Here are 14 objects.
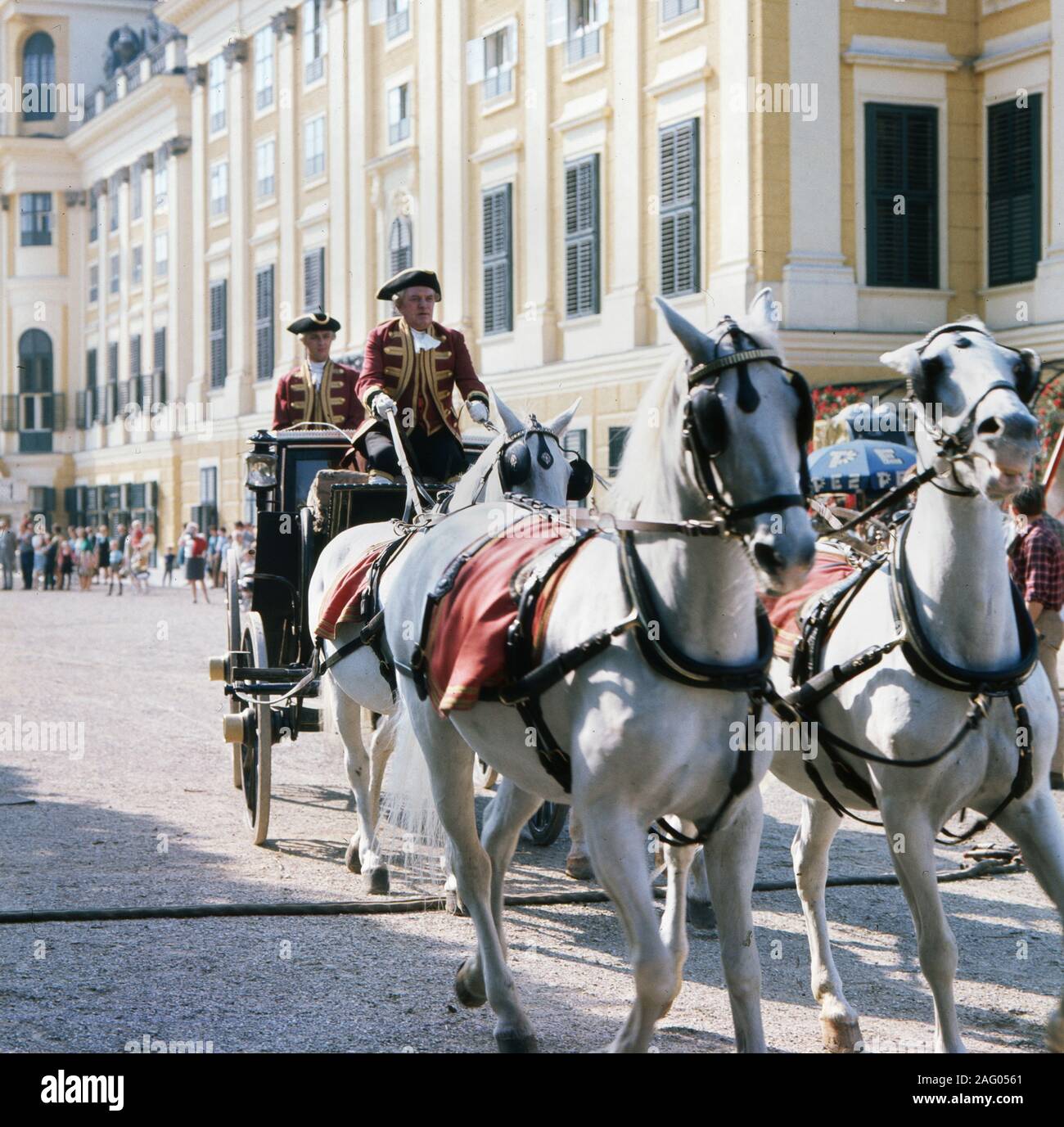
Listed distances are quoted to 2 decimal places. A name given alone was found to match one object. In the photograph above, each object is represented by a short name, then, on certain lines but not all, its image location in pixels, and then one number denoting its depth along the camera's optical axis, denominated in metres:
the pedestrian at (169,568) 41.38
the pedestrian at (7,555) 41.75
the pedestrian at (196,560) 32.59
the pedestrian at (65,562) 41.84
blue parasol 15.14
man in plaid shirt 9.83
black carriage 8.24
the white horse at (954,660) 4.53
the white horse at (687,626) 3.92
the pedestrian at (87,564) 41.91
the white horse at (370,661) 6.67
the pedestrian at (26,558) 41.31
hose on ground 6.51
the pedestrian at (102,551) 43.88
